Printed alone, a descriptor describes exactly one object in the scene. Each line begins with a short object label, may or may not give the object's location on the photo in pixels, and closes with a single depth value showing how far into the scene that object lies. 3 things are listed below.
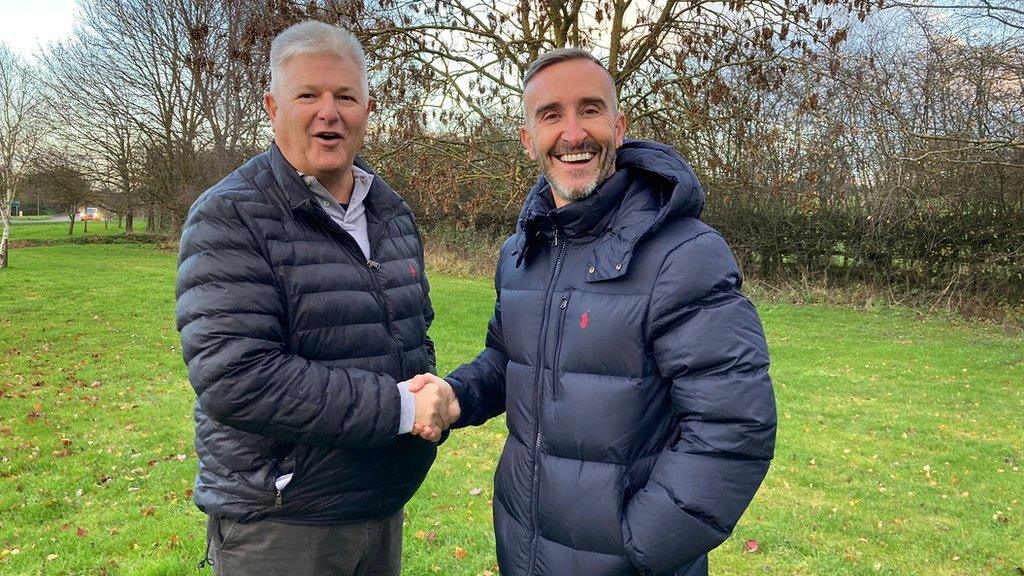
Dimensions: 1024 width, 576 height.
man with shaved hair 1.67
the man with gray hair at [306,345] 1.84
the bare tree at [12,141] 20.11
